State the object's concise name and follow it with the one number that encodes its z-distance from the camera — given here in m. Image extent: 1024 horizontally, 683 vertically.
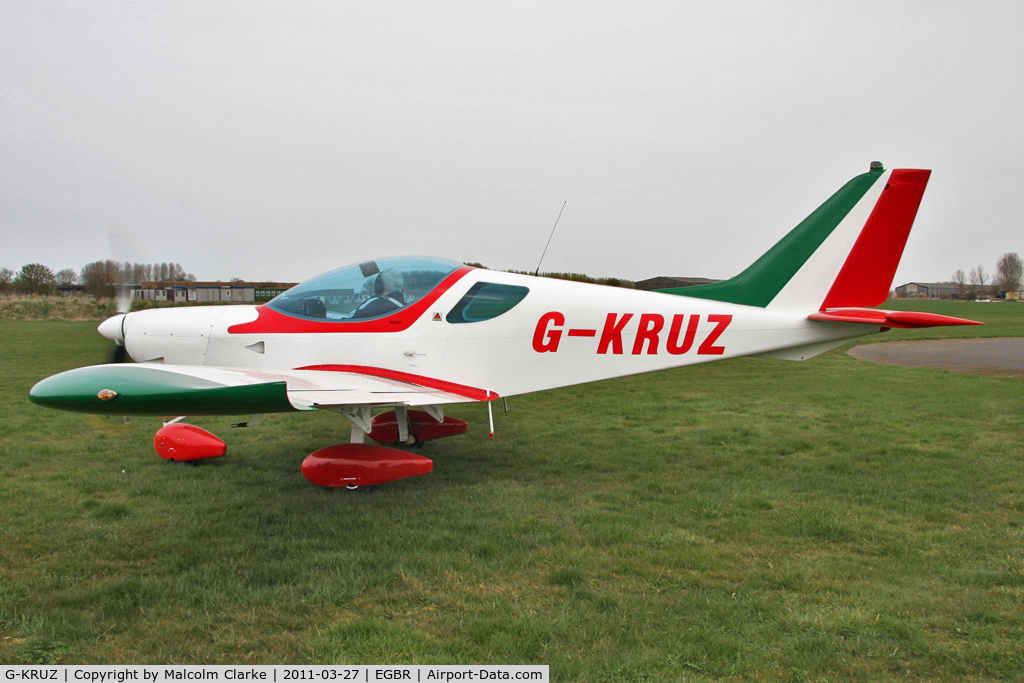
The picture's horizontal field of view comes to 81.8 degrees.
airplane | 5.72
